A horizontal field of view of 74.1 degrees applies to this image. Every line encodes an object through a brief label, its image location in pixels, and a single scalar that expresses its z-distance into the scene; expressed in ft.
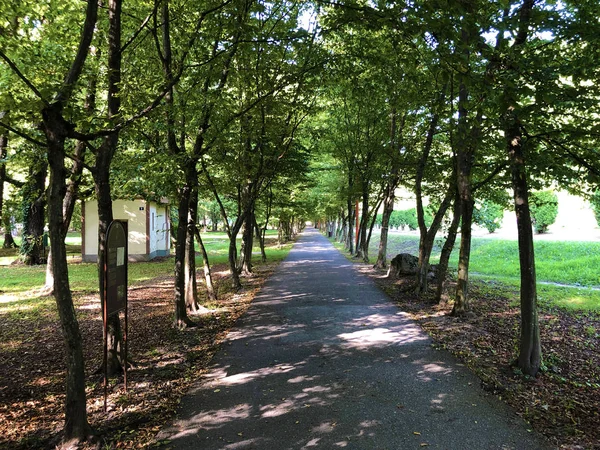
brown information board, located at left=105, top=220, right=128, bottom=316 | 13.85
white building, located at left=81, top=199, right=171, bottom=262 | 71.20
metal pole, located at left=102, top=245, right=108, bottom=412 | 13.46
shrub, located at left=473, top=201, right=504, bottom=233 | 40.24
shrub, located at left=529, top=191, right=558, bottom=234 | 85.35
